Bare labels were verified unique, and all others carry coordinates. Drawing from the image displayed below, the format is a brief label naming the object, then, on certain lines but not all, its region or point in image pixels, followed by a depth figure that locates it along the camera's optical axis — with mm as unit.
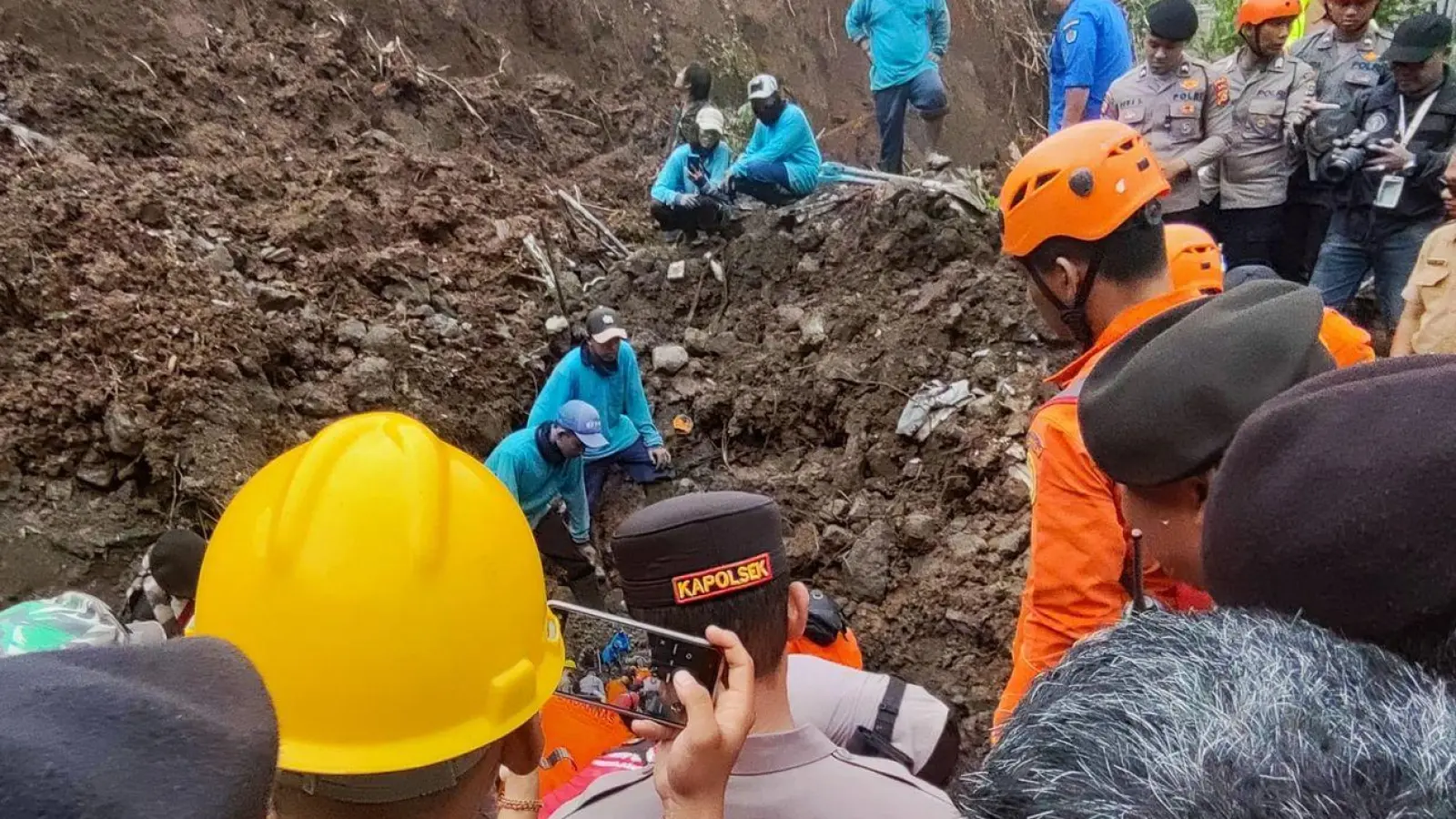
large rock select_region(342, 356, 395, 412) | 6148
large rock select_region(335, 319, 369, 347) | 6426
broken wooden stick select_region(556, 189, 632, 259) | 8656
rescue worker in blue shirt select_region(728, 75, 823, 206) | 7844
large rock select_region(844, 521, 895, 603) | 5055
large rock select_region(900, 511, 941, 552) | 5125
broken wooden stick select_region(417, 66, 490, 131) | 9305
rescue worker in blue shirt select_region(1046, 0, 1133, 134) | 6500
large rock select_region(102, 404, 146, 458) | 5160
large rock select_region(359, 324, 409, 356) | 6438
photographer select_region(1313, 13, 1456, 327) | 4438
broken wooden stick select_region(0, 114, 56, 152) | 6105
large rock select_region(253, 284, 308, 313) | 6262
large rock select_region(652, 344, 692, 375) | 7305
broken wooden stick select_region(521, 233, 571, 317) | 7938
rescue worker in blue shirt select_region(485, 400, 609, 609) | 5355
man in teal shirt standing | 7906
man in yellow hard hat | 1423
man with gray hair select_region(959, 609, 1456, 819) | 709
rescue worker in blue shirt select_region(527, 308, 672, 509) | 6145
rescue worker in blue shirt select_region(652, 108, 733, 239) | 8078
